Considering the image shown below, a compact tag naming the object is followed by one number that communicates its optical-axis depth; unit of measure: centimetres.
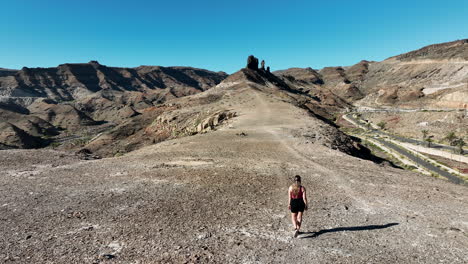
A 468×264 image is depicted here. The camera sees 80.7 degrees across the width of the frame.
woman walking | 860
